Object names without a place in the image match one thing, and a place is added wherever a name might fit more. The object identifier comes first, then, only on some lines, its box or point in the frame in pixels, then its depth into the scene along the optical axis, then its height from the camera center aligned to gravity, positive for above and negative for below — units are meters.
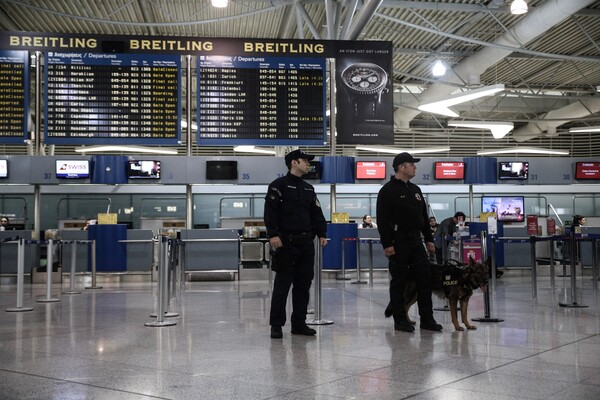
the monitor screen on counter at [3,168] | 11.74 +1.06
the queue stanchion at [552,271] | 9.05 -0.74
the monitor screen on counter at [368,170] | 12.79 +1.06
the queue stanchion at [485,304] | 5.86 -0.78
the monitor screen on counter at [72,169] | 11.77 +1.04
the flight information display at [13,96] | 10.34 +2.11
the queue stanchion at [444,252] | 6.97 -0.51
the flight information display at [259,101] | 10.60 +2.05
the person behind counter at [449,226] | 11.48 -0.07
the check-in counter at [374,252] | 12.75 -0.60
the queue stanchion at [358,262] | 11.52 -0.73
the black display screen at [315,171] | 12.17 +1.00
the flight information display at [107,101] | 10.37 +2.02
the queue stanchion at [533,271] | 8.21 -0.65
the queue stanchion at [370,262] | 11.19 -0.70
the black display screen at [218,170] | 12.10 +1.03
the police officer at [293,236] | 4.96 -0.10
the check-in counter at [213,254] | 12.30 -0.59
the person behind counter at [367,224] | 14.98 -0.03
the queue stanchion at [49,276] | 8.11 -0.67
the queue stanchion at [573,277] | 7.11 -0.64
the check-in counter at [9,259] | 12.23 -0.65
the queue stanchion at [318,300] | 5.77 -0.71
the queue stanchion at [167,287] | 6.05 -0.61
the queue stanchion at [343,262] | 12.18 -0.75
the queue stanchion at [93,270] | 11.09 -0.79
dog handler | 5.27 -0.16
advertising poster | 10.68 +2.19
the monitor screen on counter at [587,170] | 13.91 +1.12
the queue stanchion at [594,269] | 9.66 -0.76
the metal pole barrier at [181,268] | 10.59 -0.75
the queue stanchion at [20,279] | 7.24 -0.61
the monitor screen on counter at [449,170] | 13.52 +1.11
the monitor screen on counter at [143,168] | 11.97 +1.06
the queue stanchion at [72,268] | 9.73 -0.66
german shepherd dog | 5.25 -0.51
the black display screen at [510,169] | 13.75 +1.13
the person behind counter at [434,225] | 14.37 -0.06
